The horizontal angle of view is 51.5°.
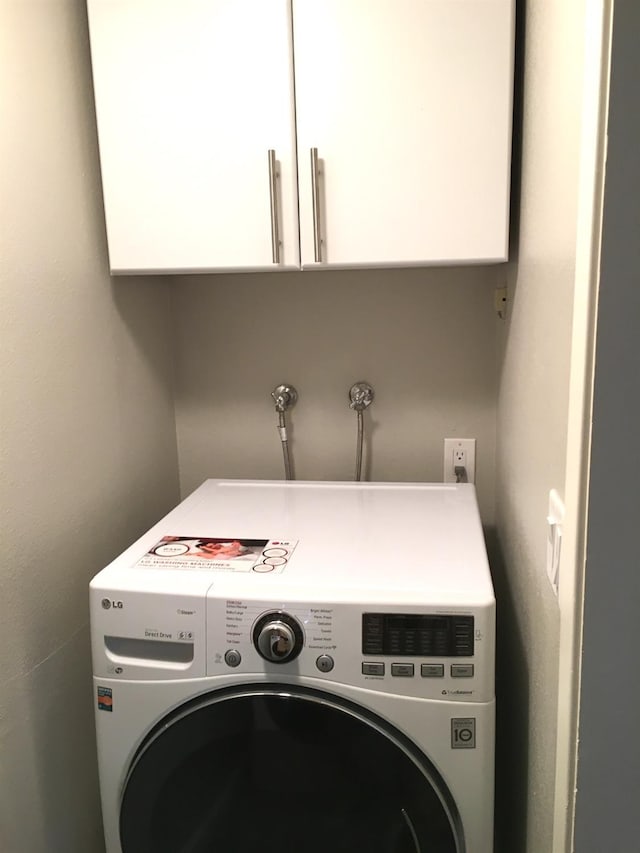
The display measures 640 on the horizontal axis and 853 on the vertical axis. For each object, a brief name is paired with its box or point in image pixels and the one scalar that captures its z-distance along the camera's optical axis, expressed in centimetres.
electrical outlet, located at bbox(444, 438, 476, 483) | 158
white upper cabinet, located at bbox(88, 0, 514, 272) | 114
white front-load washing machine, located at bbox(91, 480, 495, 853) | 94
